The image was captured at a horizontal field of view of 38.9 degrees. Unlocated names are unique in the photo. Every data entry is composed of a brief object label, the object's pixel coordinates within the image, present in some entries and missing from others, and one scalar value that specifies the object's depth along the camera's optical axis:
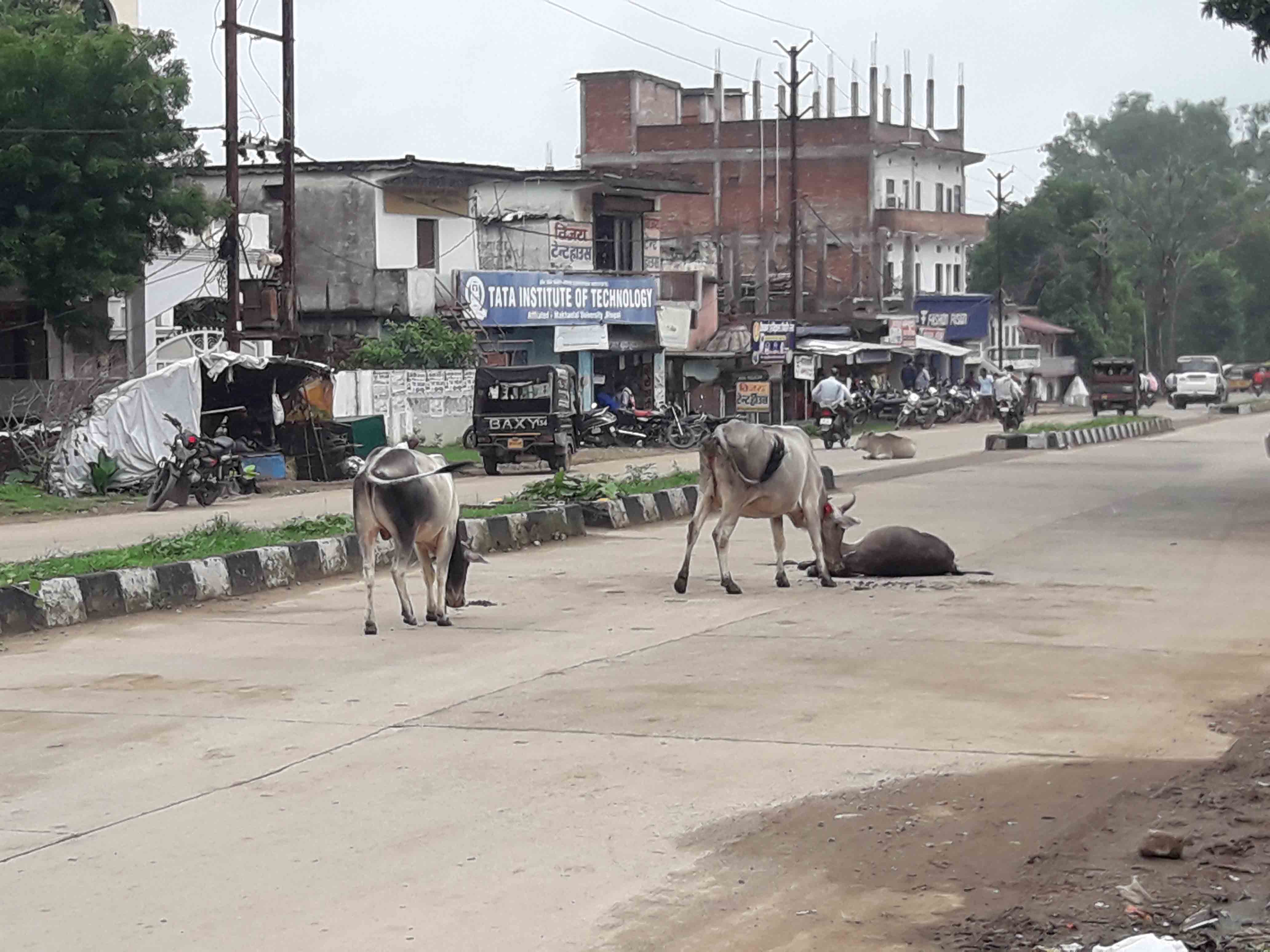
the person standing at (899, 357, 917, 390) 60.84
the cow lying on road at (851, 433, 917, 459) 32.84
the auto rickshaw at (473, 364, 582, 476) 29.41
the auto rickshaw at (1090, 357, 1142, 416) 57.12
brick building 69.62
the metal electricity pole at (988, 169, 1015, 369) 63.94
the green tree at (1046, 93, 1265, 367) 99.56
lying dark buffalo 14.16
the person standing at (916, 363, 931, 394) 56.81
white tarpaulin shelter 25.09
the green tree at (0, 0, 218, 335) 26.91
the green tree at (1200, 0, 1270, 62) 19.50
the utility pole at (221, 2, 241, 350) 27.50
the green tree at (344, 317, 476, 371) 38.38
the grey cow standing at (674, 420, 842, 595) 13.39
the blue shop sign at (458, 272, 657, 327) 40.84
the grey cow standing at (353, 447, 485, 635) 11.19
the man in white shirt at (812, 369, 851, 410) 38.09
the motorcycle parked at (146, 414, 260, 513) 23.02
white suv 68.56
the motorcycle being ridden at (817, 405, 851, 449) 37.84
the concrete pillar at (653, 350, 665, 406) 48.03
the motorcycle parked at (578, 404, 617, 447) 36.44
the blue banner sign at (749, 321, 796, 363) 35.66
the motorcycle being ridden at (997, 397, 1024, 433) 43.56
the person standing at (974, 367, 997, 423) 54.91
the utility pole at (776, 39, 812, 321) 45.50
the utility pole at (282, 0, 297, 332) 28.69
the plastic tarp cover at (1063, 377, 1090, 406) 70.31
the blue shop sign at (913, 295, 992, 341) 68.31
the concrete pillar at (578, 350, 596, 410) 44.53
